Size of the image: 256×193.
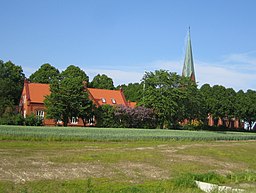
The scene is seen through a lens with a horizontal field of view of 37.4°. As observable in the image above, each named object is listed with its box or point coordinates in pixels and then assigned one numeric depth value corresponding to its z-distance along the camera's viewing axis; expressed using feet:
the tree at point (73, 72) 328.49
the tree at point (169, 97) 233.14
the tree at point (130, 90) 386.38
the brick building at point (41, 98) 270.46
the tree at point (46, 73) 342.23
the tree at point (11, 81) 284.98
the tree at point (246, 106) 325.01
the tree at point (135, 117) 236.84
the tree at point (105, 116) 242.37
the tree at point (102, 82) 371.56
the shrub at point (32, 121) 211.20
